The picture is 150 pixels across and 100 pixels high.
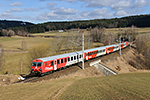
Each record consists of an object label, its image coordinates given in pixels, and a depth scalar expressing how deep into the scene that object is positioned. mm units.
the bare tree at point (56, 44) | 50109
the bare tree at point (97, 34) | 112619
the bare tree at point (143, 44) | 66956
